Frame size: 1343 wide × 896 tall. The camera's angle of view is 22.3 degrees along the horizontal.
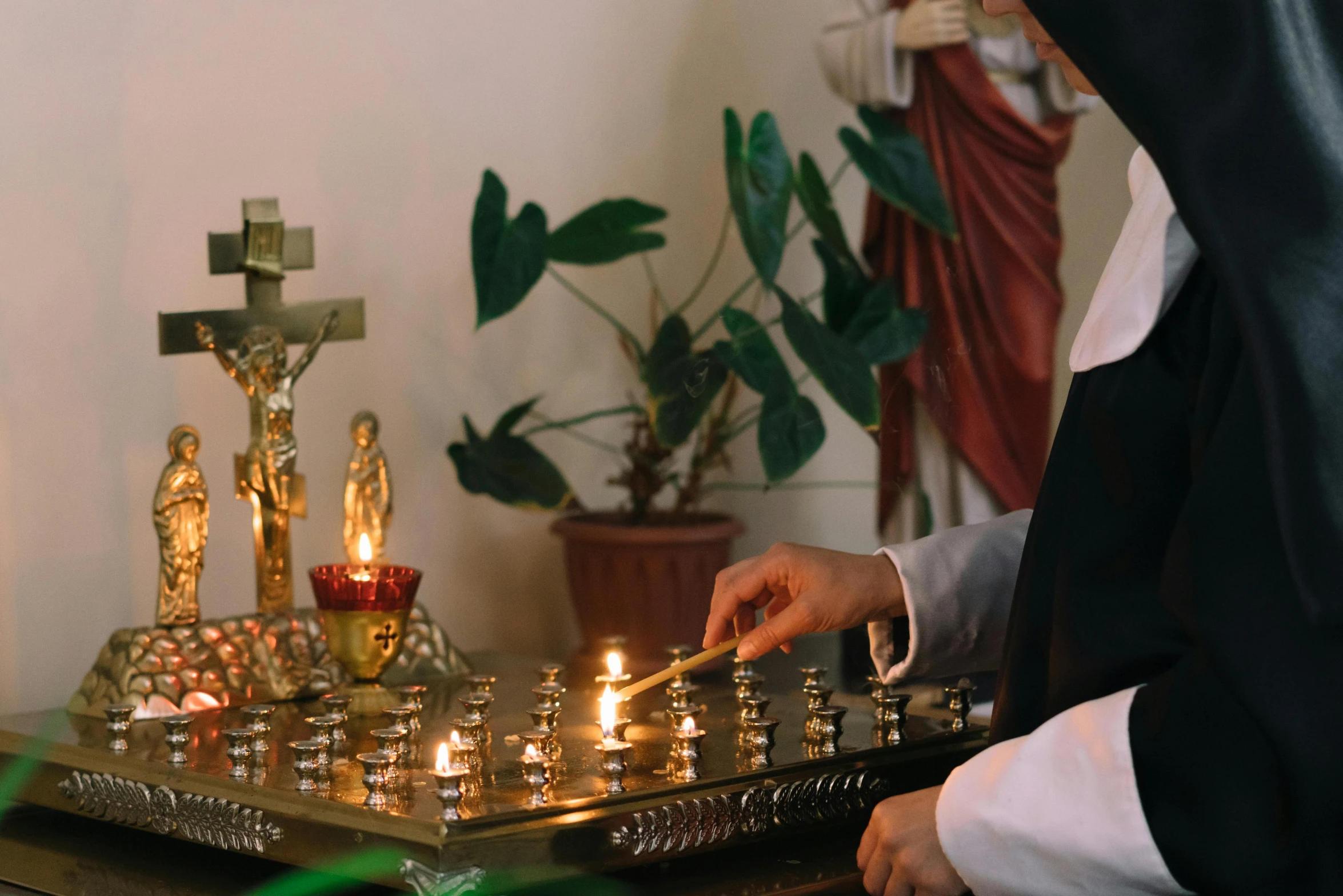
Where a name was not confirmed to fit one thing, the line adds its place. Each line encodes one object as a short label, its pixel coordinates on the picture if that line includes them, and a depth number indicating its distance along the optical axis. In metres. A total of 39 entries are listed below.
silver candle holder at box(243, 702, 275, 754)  2.17
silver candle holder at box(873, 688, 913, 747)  2.22
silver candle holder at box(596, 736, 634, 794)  2.08
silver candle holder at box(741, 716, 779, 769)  2.14
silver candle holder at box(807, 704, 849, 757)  2.19
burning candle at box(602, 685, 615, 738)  2.13
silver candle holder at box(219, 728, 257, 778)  2.12
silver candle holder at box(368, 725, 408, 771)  2.09
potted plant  2.83
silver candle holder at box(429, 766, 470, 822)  2.01
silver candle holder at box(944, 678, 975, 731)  2.25
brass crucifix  2.49
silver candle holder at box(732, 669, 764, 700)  2.27
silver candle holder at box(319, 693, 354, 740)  2.20
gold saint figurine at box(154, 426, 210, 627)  2.41
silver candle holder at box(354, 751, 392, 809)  2.05
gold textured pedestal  2.33
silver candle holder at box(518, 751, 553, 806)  2.04
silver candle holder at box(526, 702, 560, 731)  2.18
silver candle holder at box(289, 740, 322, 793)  2.08
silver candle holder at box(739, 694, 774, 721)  2.21
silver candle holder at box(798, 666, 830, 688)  2.26
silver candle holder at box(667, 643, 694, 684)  2.36
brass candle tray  2.01
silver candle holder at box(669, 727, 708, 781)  2.11
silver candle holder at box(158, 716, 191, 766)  2.16
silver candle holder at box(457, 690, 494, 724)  2.19
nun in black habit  1.85
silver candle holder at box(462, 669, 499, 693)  2.35
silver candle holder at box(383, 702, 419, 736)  2.15
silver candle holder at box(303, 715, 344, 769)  2.10
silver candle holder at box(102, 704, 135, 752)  2.21
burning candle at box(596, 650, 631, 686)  2.25
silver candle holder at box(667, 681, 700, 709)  2.22
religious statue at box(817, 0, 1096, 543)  3.22
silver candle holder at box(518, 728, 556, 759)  2.11
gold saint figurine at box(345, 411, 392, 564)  2.55
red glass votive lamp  2.34
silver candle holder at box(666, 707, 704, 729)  2.20
